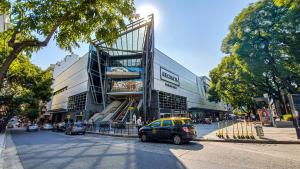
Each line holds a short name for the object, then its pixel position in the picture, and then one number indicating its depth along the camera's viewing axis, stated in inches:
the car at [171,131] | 400.5
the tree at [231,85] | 955.5
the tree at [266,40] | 624.3
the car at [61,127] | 1075.9
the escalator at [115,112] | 1144.2
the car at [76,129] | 773.9
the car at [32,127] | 1224.8
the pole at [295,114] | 382.7
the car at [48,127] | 1331.2
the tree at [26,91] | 995.3
